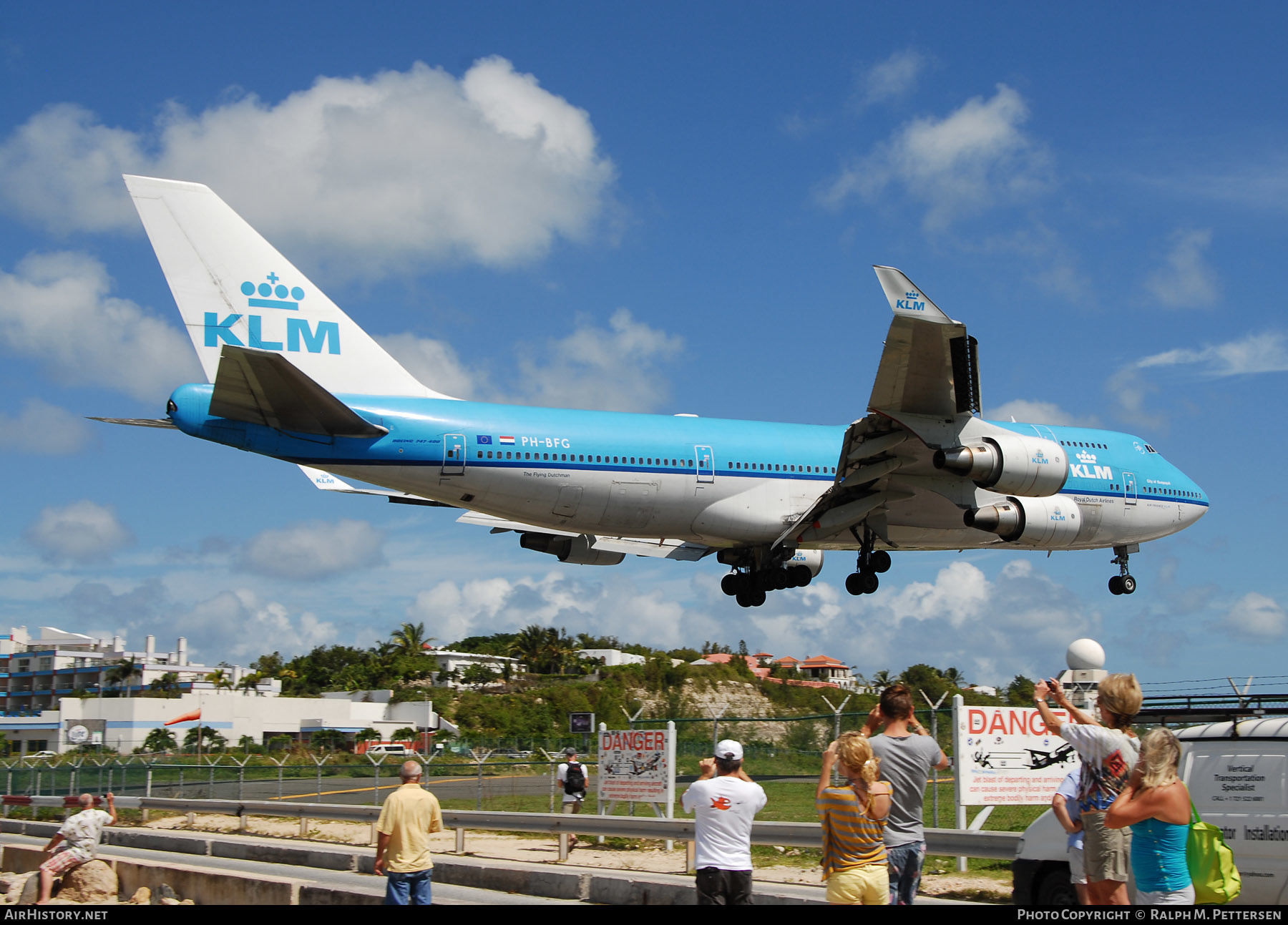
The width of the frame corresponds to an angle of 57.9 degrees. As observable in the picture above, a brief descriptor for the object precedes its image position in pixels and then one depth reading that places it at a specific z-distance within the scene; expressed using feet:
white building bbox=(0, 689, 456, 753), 230.48
